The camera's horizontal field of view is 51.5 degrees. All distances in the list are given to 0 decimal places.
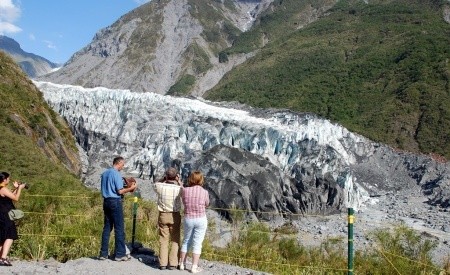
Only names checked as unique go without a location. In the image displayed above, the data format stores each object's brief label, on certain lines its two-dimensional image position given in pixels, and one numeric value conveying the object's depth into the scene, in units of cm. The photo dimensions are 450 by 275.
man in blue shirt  653
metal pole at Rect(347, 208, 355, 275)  623
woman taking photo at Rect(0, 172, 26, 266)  615
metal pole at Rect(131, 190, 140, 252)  749
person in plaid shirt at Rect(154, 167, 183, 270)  642
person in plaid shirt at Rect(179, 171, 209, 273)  618
